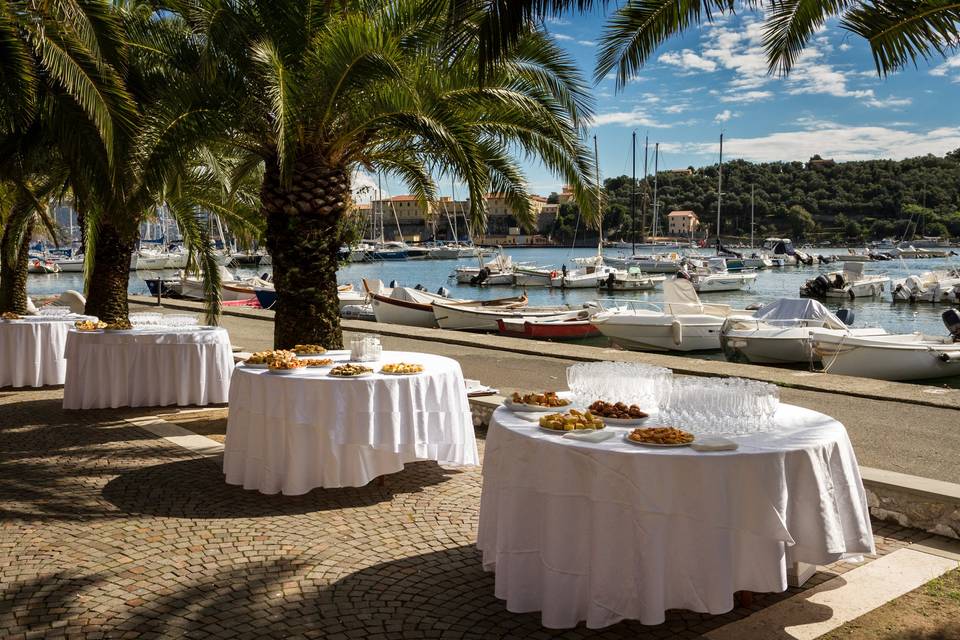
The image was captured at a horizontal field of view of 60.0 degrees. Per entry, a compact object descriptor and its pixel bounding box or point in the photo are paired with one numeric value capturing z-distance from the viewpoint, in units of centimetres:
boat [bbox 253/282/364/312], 3541
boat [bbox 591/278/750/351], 2355
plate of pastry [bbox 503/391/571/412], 477
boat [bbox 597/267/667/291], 5247
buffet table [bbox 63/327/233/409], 1018
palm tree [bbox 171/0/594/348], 835
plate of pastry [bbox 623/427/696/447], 396
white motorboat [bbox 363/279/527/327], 3042
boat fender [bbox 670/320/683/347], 2345
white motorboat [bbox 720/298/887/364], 1959
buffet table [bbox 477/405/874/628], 381
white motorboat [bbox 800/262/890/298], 4550
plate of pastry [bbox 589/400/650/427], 446
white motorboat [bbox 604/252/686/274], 6525
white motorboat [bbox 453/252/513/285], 5875
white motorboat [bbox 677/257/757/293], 5131
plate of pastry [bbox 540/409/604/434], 428
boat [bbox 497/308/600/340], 2656
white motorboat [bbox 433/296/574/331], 2859
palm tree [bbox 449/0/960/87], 514
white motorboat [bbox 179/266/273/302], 3788
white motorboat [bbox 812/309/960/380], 1758
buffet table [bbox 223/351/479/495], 635
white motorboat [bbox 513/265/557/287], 5741
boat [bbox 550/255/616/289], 5403
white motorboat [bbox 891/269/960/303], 4244
